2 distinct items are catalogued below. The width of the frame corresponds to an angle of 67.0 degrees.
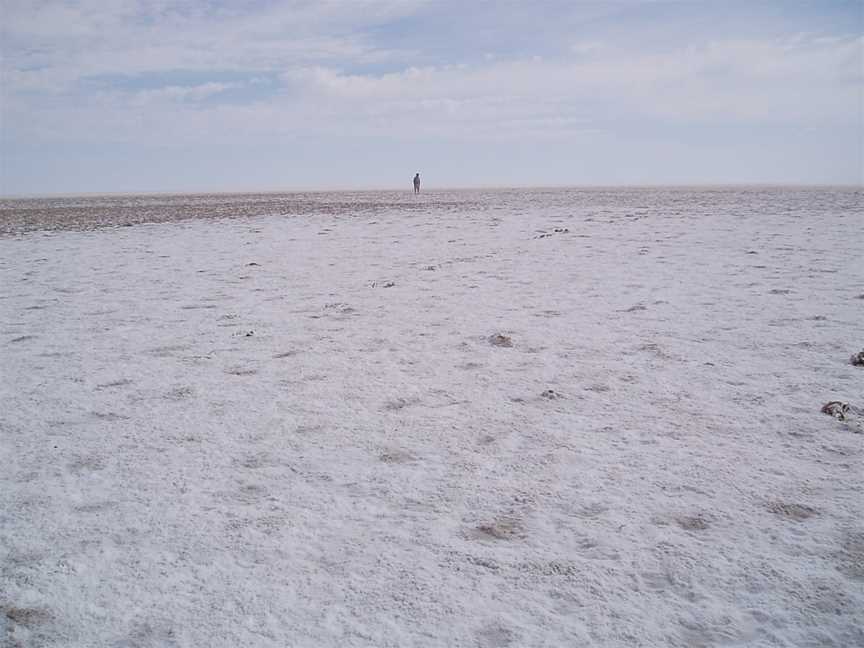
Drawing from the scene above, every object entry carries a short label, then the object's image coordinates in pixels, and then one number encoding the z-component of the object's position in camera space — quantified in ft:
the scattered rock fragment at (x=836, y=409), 13.52
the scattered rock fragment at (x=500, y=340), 19.48
